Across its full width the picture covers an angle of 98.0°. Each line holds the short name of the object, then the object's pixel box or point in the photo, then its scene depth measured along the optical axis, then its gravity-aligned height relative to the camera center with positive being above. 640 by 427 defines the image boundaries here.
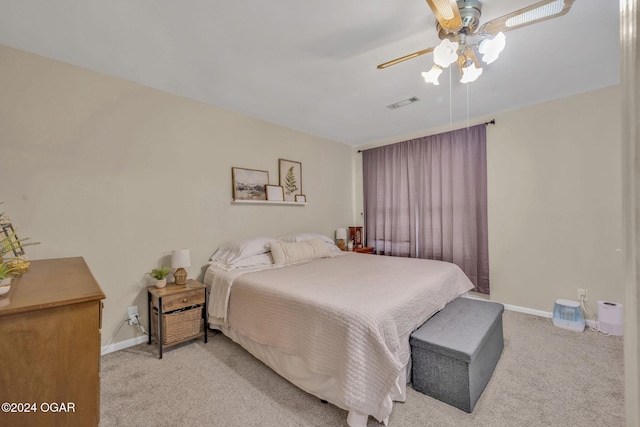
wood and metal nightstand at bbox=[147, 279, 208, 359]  2.36 -0.85
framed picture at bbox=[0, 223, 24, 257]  1.72 -0.14
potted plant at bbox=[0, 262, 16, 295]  1.13 -0.26
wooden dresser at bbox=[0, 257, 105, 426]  1.00 -0.52
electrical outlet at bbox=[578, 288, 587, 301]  2.89 -0.87
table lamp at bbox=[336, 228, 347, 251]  4.31 -0.38
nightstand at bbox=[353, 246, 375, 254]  4.29 -0.56
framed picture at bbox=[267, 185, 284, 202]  3.57 +0.29
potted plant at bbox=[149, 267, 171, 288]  2.52 -0.54
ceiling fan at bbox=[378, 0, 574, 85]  1.39 +1.02
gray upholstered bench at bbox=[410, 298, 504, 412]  1.71 -0.94
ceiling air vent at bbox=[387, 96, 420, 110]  2.98 +1.22
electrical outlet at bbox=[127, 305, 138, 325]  2.52 -0.88
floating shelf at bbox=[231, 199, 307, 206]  3.30 +0.17
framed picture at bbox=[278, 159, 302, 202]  3.77 +0.52
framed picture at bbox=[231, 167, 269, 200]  3.28 +0.40
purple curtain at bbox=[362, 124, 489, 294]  3.55 +0.19
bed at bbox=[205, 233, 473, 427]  1.55 -0.68
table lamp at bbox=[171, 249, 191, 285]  2.59 -0.43
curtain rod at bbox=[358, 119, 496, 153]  3.43 +1.11
